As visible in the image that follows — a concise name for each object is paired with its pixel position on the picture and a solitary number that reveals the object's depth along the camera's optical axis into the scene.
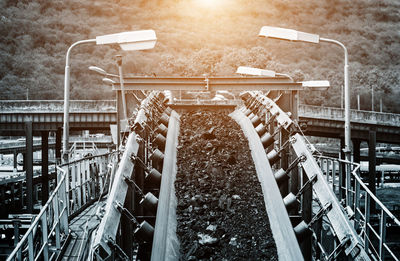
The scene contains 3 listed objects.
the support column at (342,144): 50.01
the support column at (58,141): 51.53
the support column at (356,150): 48.90
